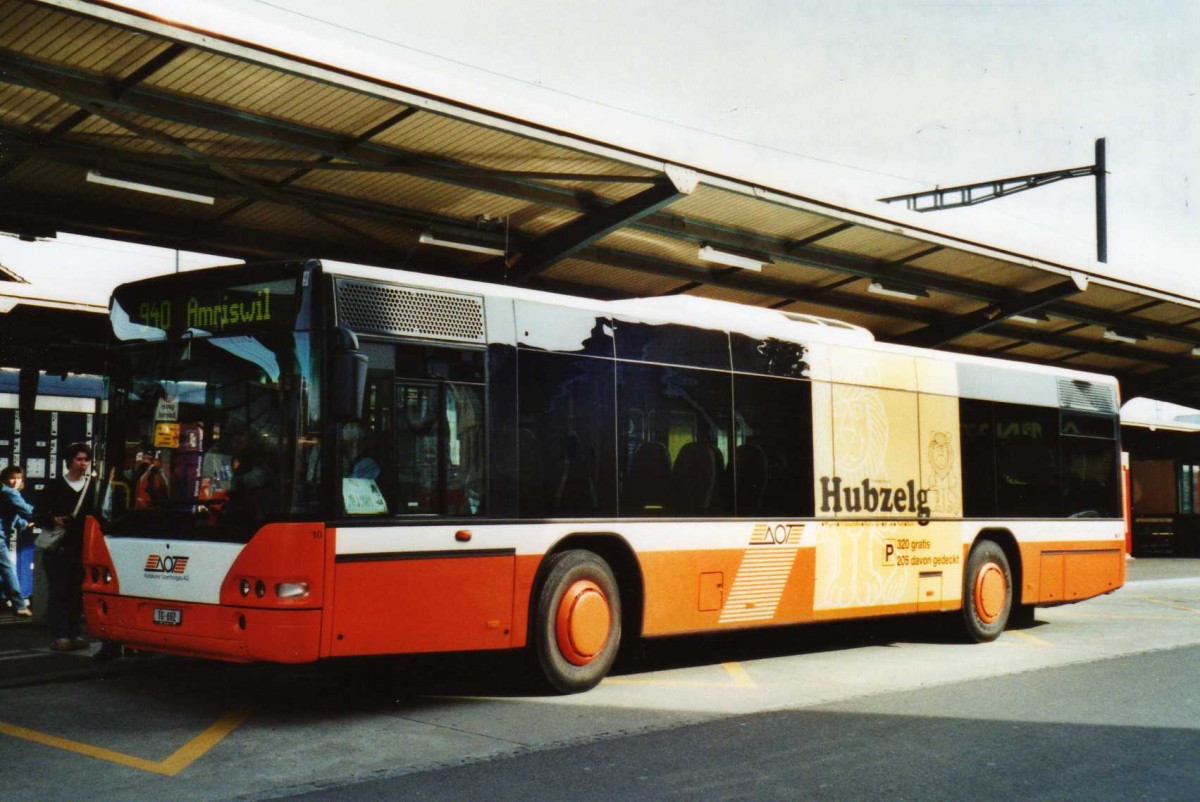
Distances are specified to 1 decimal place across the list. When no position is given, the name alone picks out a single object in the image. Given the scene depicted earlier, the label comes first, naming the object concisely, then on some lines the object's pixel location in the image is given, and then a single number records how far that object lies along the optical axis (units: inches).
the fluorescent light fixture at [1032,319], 769.1
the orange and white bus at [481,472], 291.7
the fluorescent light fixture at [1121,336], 853.2
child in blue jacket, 496.4
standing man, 397.4
